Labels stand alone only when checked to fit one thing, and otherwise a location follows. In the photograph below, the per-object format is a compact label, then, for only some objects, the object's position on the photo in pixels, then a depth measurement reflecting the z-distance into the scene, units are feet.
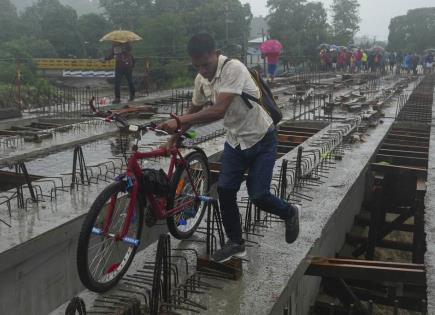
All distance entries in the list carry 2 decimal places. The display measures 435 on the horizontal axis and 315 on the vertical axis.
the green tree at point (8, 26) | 113.50
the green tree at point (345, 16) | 231.50
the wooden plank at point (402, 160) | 31.65
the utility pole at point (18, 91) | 44.25
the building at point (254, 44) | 161.09
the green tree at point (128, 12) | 118.93
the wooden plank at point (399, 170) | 27.43
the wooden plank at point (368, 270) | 15.53
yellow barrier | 102.73
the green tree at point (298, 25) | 152.46
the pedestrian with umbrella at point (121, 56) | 47.06
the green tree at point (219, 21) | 113.19
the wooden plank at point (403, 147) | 35.29
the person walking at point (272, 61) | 69.82
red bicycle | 12.59
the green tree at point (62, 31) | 116.06
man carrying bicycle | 12.84
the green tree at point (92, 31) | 118.42
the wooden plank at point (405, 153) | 33.06
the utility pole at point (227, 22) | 110.22
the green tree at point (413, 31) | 227.81
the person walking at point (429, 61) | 119.96
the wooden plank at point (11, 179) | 25.18
